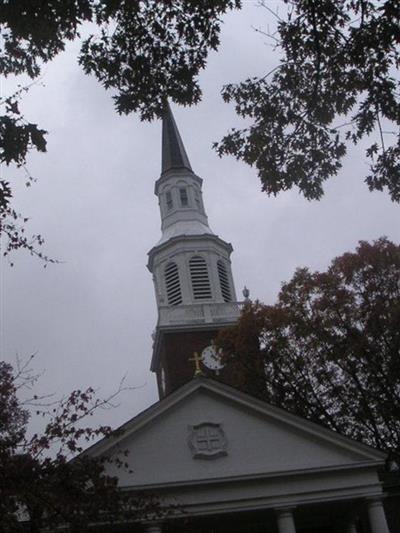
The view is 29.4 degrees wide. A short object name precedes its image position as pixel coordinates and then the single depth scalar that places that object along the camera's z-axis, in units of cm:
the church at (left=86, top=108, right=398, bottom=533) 2011
